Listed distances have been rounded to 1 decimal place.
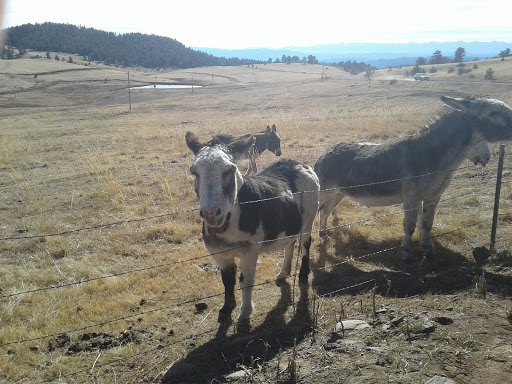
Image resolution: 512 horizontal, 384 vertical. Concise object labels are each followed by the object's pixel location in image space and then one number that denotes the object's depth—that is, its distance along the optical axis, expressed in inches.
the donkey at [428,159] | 277.7
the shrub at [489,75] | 1789.6
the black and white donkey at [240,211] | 167.8
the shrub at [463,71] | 2308.1
